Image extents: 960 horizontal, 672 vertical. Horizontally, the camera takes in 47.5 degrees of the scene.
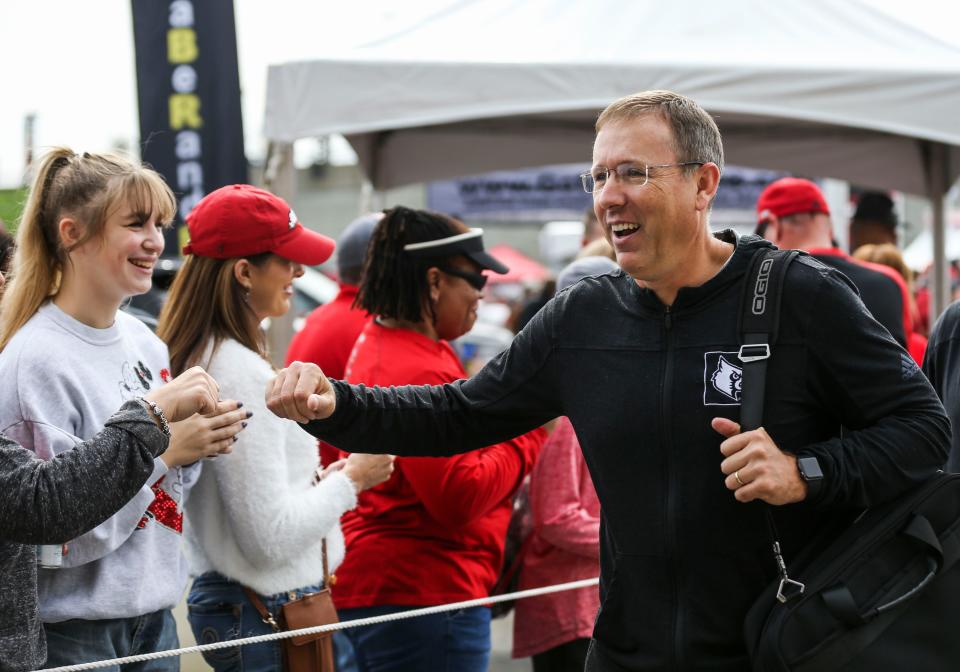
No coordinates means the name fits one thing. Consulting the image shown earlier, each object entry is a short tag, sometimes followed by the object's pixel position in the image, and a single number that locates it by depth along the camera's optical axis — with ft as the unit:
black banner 16.56
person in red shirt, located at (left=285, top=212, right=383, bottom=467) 12.66
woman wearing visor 9.71
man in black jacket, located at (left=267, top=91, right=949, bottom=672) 6.46
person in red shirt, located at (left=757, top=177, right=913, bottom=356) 14.98
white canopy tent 15.99
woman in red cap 8.63
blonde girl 7.22
